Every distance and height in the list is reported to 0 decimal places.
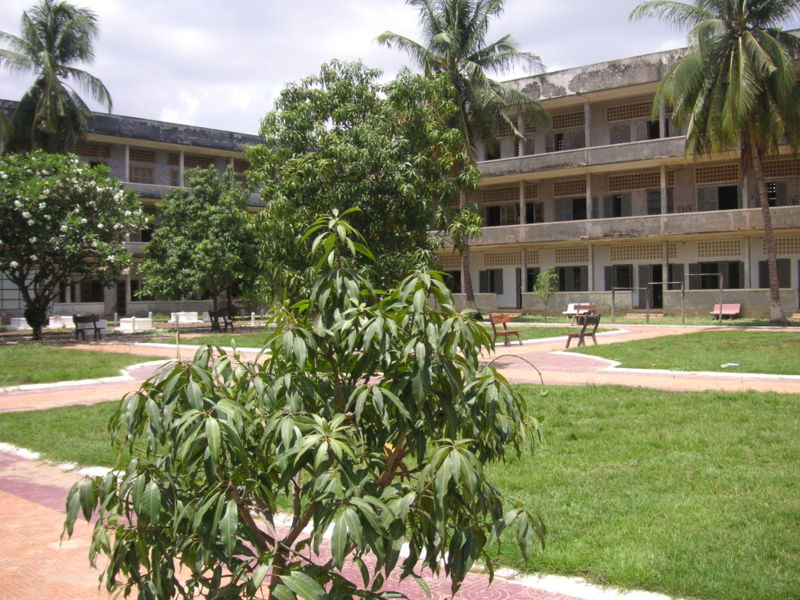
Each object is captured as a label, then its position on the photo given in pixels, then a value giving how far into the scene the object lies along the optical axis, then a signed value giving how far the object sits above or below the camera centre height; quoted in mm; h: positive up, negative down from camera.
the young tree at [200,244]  31844 +2713
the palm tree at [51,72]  33844 +10663
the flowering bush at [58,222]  26016 +3077
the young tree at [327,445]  2545 -496
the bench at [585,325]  20030 -581
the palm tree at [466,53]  33156 +11004
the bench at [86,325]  28939 -571
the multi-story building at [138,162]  44781 +9018
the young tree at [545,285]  36344 +913
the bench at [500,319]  21428 -389
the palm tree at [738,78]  26203 +7809
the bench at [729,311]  32312 -360
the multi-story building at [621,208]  35656 +4912
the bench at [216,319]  32375 -467
